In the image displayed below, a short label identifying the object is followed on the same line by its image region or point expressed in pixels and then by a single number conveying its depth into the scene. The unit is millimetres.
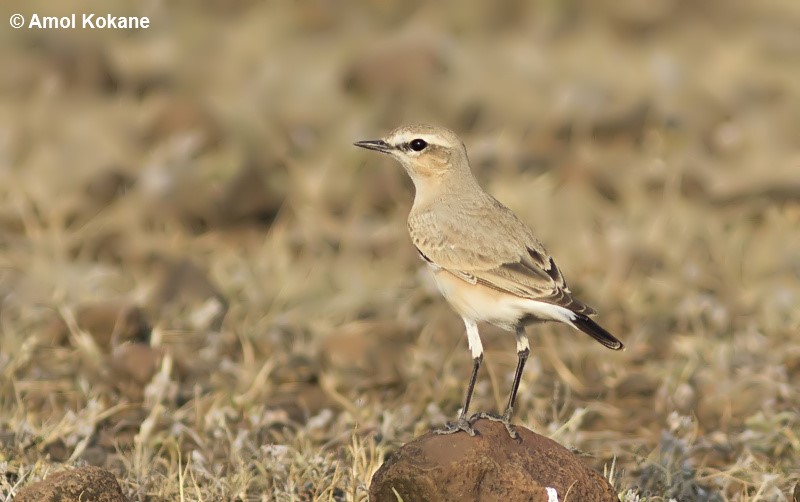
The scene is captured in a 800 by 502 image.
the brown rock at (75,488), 9445
